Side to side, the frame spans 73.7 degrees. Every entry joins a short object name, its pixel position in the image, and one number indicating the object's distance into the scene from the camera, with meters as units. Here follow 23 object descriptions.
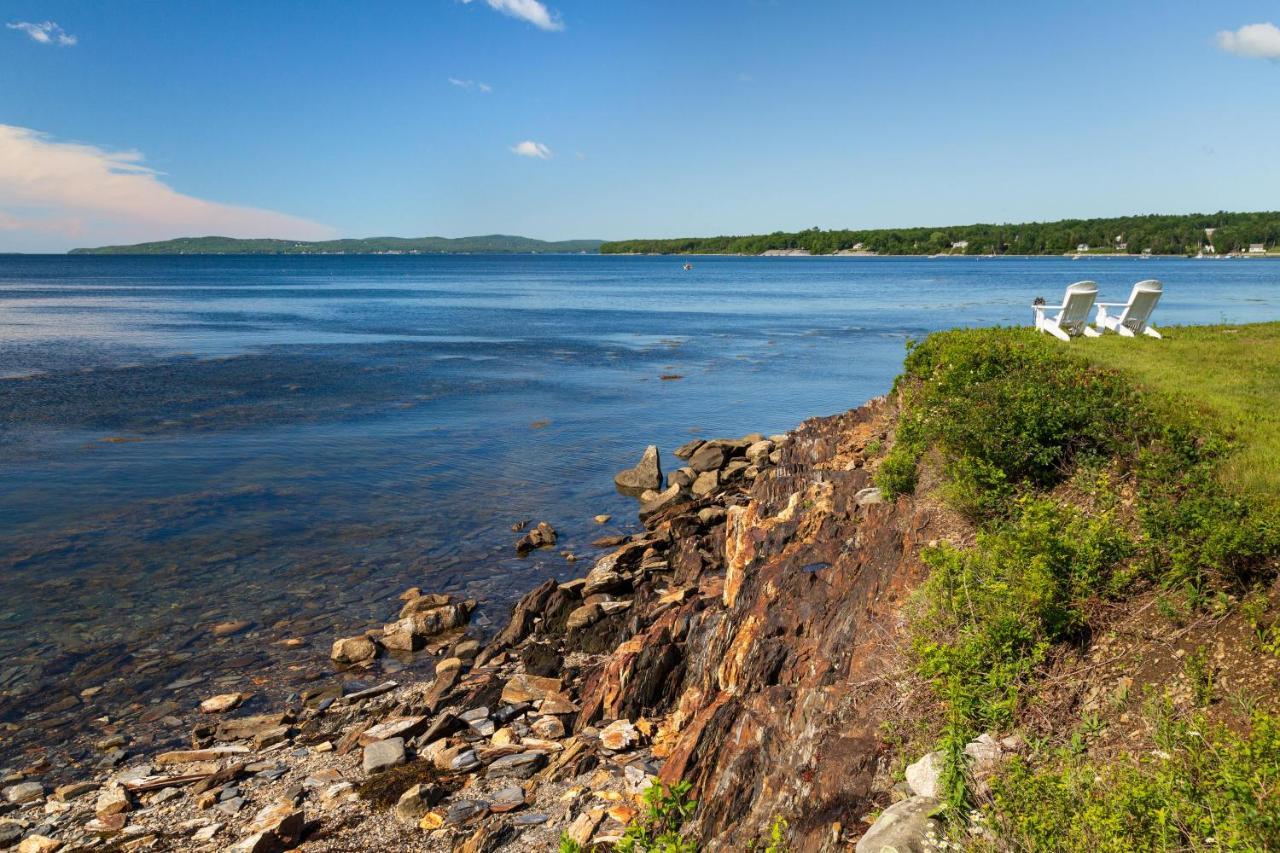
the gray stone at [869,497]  12.40
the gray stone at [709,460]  23.67
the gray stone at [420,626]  13.98
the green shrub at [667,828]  5.62
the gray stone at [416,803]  9.16
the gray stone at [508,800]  9.16
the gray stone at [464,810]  9.08
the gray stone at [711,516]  18.48
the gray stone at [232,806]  9.62
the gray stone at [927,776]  6.05
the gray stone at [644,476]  22.97
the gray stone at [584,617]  13.98
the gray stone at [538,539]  18.55
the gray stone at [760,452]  23.39
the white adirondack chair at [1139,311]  20.42
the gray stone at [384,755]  10.24
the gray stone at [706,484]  21.67
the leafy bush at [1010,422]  9.93
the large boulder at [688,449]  26.25
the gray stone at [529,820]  8.75
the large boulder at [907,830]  5.52
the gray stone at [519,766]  9.91
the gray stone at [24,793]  9.91
